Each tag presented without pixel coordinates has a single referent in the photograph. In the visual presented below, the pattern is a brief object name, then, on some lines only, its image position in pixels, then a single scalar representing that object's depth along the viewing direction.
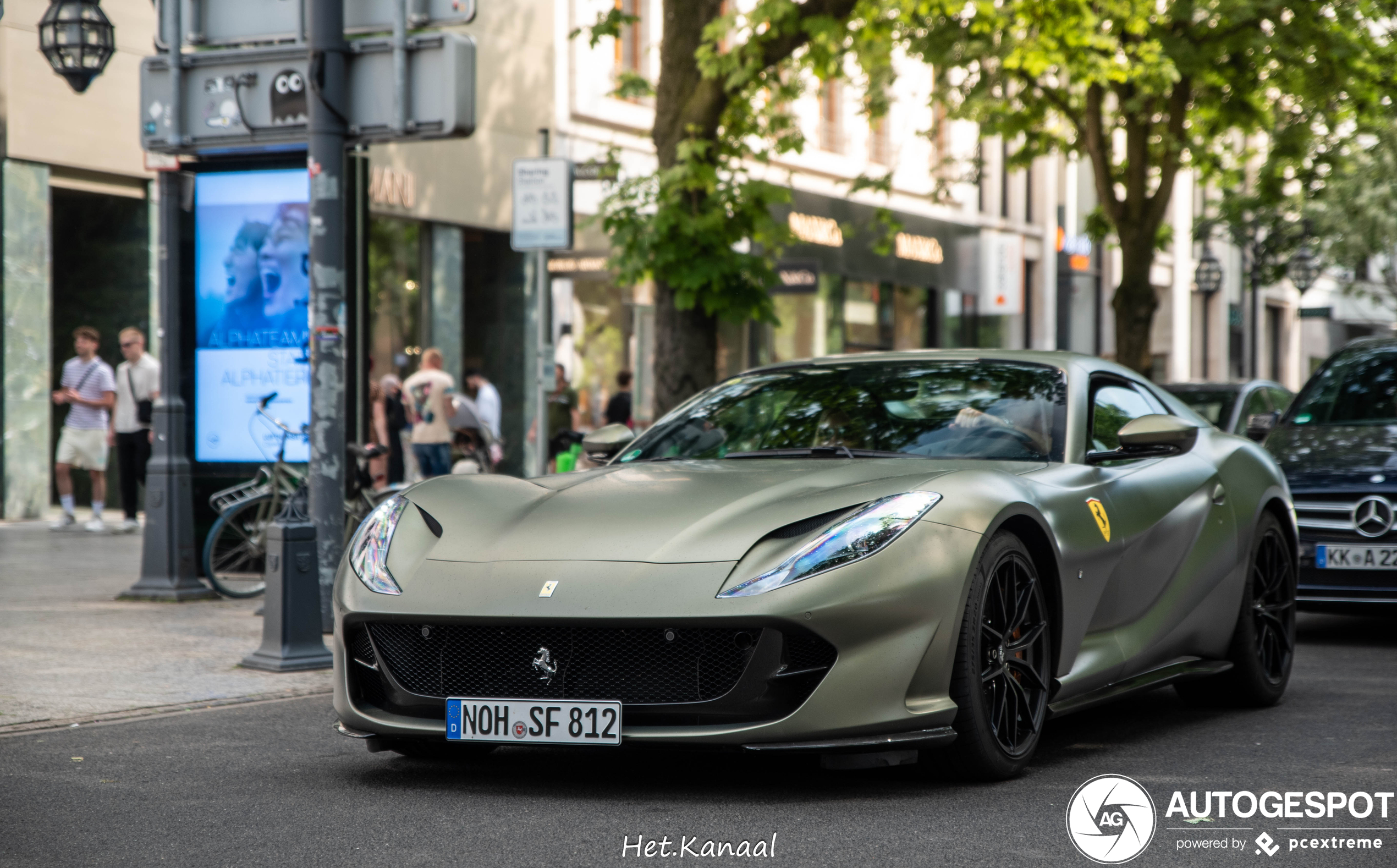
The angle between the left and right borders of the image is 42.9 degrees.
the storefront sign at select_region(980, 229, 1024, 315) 34.91
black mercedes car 9.06
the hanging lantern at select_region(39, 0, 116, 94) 13.62
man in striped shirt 16.89
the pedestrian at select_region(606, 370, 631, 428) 20.72
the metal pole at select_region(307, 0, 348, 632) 8.48
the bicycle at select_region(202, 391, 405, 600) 11.01
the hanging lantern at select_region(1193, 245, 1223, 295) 32.81
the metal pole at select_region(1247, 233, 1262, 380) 28.45
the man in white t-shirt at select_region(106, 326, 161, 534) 16.50
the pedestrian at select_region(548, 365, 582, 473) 20.69
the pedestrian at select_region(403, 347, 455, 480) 18.17
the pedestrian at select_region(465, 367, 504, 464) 19.95
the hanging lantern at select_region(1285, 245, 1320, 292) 31.42
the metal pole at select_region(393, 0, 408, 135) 8.55
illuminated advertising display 11.92
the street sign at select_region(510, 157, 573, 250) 11.89
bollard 8.02
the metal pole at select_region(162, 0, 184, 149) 9.64
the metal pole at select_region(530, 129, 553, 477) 11.91
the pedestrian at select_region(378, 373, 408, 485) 18.78
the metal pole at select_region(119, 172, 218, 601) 10.98
